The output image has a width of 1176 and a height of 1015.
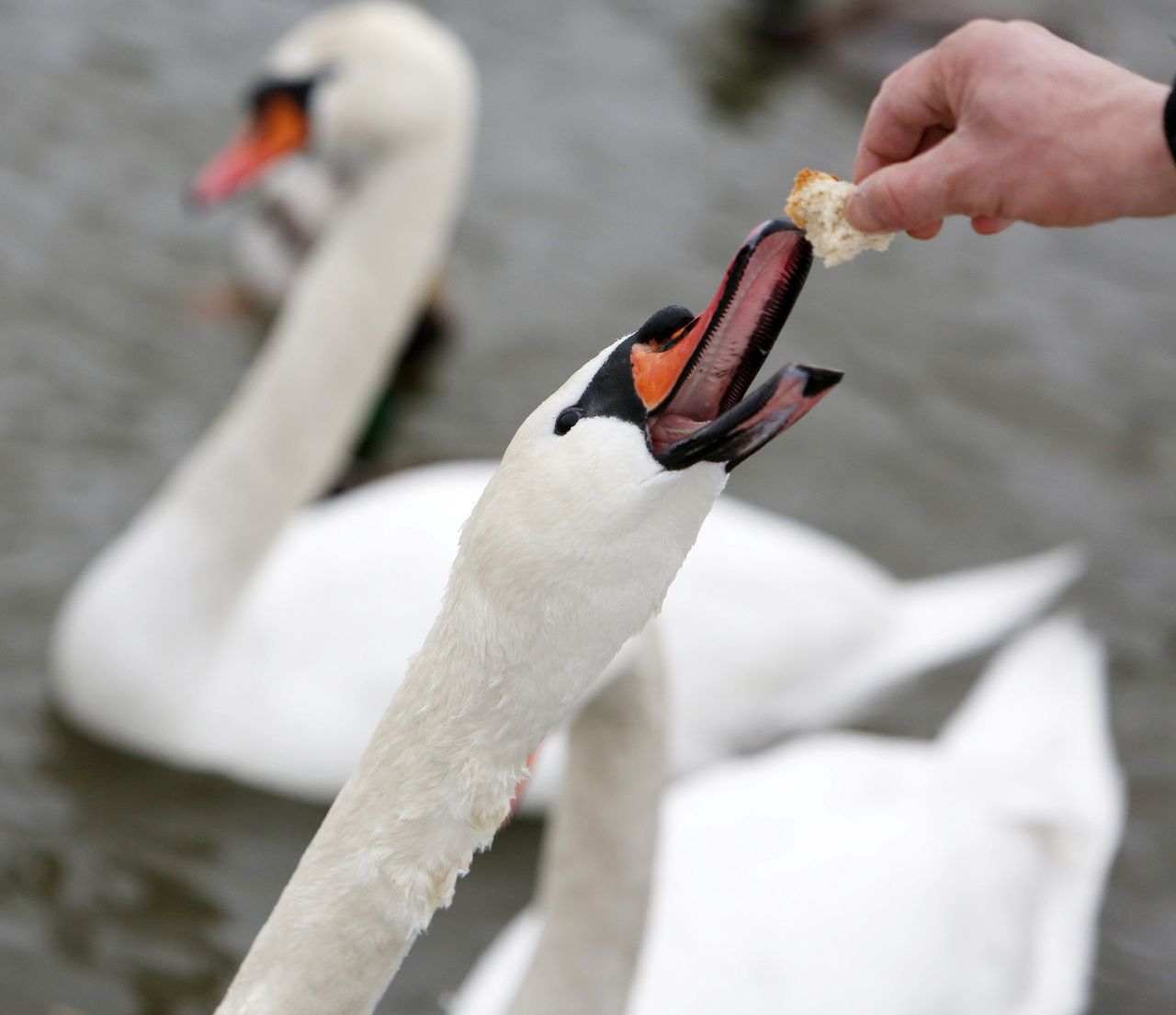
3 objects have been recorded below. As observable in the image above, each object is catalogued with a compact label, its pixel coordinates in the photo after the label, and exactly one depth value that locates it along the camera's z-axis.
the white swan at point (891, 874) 3.74
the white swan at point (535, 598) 1.54
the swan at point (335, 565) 4.70
